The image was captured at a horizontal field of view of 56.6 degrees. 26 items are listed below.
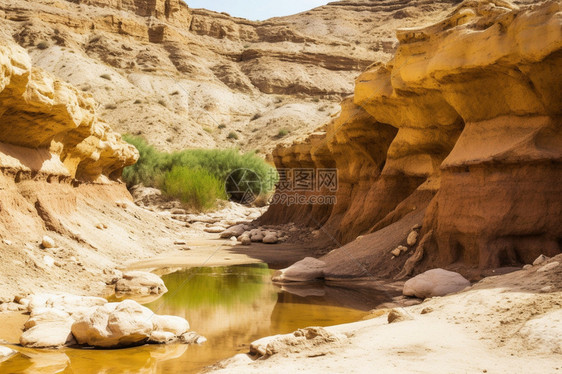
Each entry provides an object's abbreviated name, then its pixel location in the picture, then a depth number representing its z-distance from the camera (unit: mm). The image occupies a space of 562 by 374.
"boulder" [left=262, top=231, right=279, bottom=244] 17812
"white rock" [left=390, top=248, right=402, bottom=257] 9805
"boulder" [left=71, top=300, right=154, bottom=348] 5406
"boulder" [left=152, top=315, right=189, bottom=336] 5893
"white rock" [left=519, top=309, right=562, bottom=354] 3842
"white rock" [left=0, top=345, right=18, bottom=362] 4946
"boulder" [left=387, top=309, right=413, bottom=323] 5395
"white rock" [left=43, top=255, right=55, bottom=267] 8352
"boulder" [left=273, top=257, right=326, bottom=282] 10203
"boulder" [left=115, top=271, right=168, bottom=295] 8516
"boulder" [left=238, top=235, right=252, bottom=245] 17719
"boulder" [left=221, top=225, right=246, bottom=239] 19969
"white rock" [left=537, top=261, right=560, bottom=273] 5789
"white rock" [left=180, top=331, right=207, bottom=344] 5812
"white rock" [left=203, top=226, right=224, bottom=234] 21656
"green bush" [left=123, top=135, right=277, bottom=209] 29547
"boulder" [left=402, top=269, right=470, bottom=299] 7359
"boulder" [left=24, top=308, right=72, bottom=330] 5832
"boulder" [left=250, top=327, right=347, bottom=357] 4656
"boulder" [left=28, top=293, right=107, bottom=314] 6586
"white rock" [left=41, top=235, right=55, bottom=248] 8891
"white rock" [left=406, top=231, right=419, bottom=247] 9811
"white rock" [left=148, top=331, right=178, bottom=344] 5672
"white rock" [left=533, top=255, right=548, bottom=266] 6414
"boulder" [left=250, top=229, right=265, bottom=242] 18234
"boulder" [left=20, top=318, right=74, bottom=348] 5379
